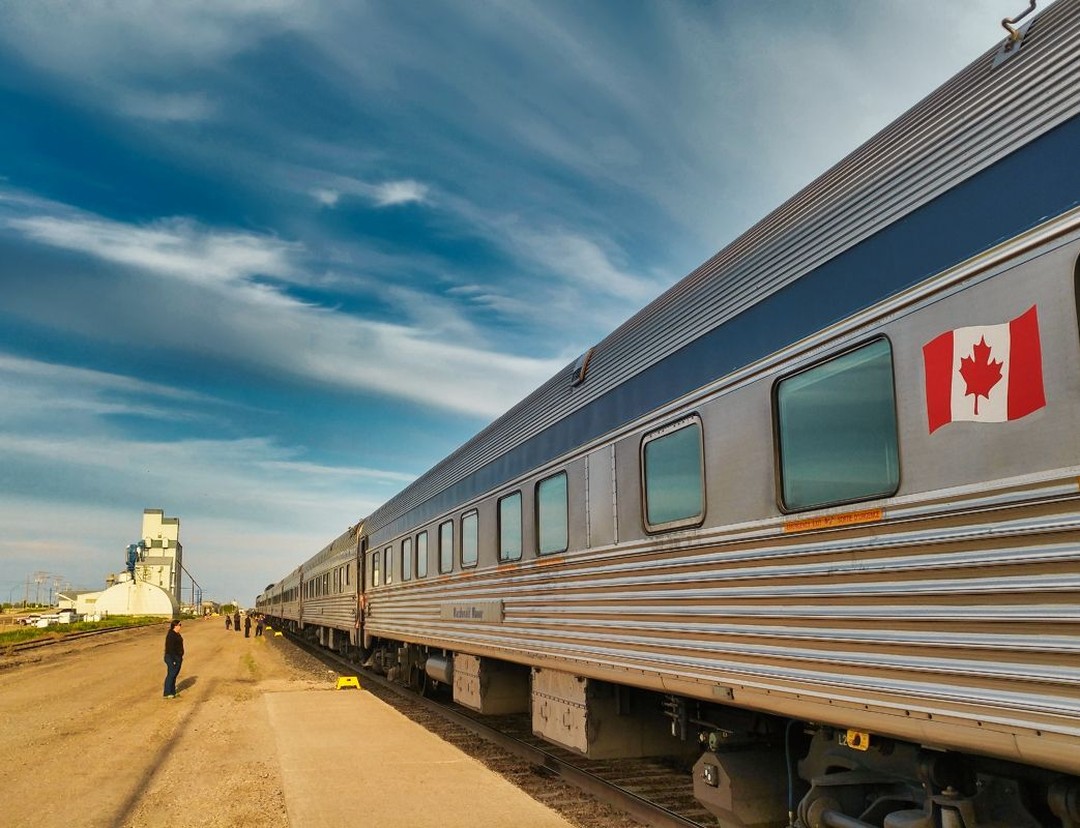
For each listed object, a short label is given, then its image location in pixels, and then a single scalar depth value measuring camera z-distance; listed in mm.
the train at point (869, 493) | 3342
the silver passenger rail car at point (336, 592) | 20453
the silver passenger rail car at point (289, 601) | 37031
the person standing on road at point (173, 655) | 17703
